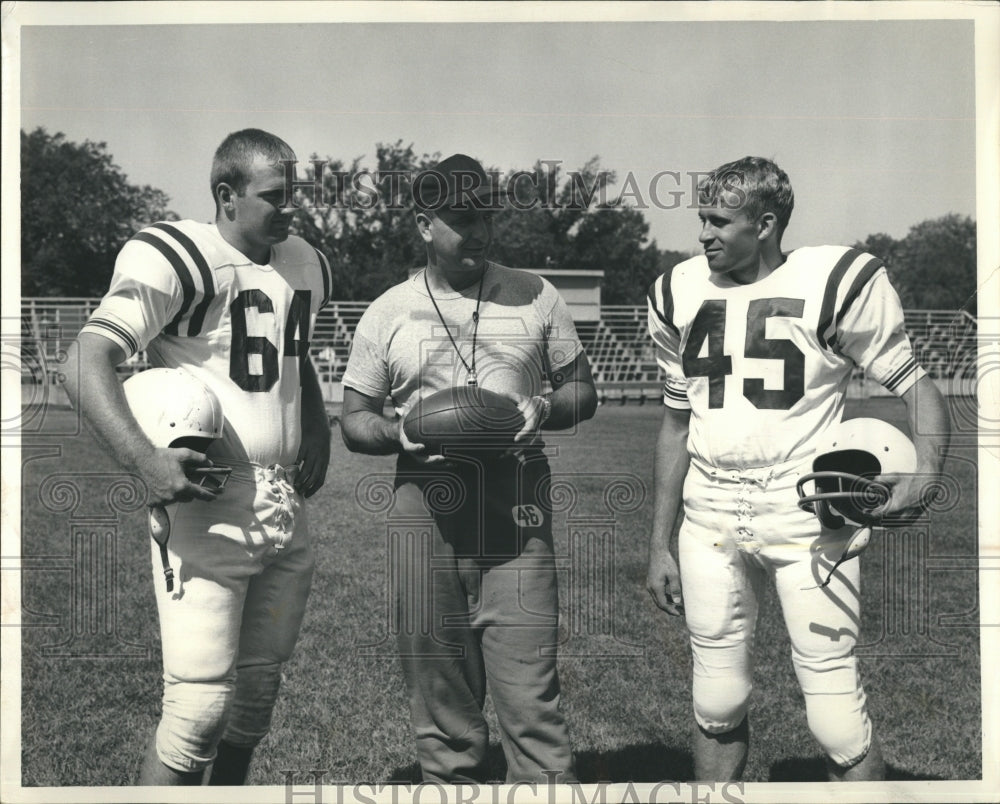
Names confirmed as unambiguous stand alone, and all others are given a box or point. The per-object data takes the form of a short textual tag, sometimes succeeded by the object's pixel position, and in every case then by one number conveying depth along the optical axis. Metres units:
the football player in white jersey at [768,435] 2.93
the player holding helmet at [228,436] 2.86
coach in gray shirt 3.07
